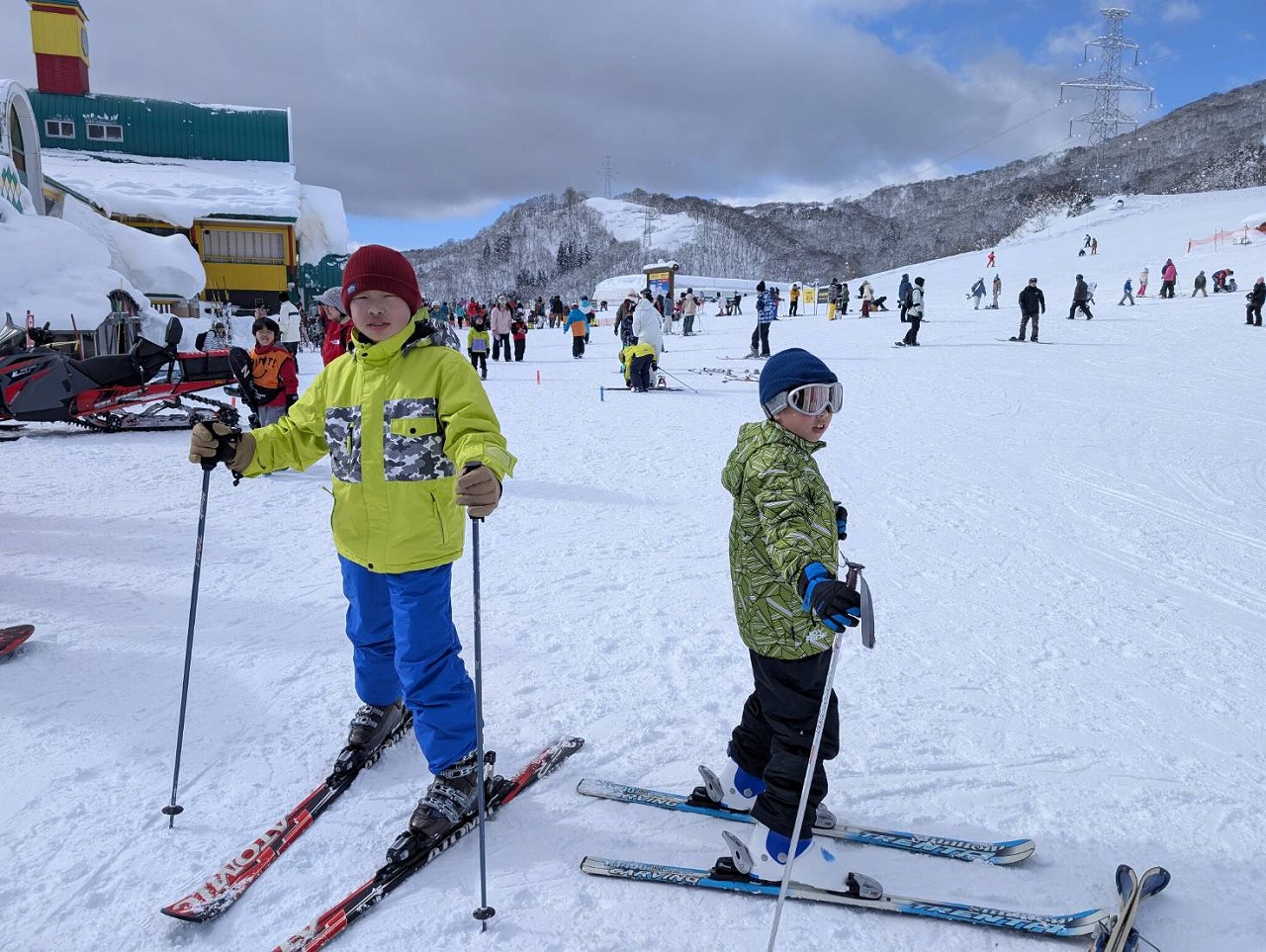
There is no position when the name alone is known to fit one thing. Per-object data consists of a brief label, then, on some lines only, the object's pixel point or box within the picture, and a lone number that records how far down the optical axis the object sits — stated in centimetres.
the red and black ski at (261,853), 212
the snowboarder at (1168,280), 2636
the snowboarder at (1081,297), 2125
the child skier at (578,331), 2138
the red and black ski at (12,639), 360
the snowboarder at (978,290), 2856
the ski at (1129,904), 200
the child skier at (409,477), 240
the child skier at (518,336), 2039
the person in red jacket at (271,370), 752
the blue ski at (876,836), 238
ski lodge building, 2869
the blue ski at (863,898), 210
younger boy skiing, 216
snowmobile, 597
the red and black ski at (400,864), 204
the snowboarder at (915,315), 1850
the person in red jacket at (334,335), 637
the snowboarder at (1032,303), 1731
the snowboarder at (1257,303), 1781
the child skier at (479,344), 1591
